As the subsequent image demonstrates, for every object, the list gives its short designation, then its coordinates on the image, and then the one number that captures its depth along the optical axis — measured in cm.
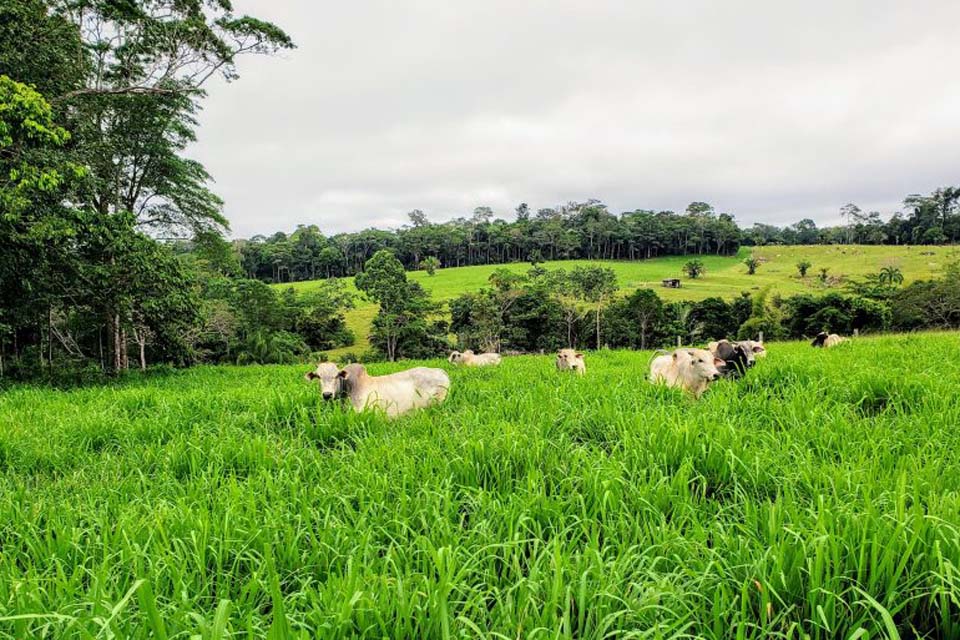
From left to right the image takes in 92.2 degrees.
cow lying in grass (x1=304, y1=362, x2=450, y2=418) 573
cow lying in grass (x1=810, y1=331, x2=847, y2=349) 1328
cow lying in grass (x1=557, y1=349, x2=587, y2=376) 1010
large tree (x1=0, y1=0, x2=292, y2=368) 1027
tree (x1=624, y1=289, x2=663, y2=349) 4781
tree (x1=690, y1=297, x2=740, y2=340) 4991
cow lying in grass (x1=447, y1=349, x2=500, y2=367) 1279
